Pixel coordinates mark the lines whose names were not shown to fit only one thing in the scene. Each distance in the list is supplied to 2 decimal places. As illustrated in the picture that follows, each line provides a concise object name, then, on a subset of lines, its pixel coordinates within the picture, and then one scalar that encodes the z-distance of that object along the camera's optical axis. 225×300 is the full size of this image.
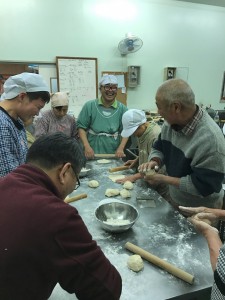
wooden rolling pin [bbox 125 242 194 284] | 1.07
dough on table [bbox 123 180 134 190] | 2.05
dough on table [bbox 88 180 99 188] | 2.10
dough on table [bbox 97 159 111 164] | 2.78
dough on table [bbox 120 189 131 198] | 1.90
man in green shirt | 3.09
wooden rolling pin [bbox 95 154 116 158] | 2.96
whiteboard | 4.15
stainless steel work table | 1.04
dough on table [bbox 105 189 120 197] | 1.93
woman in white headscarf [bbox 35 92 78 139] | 2.89
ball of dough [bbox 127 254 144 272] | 1.14
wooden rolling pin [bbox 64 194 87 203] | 1.82
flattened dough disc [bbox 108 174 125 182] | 2.27
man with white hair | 1.55
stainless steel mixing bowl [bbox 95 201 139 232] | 1.58
